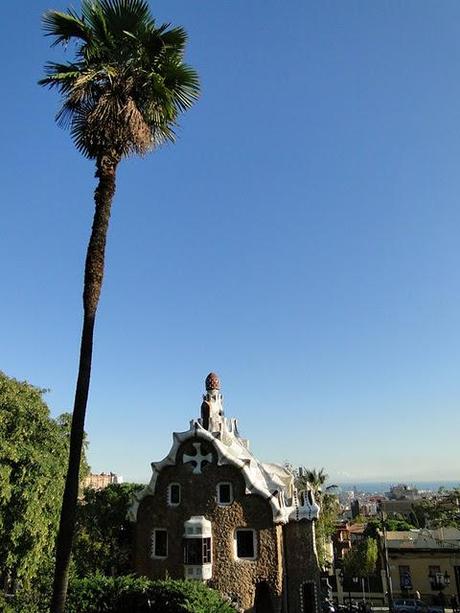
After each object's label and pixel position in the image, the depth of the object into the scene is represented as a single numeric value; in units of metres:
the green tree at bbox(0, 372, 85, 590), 20.83
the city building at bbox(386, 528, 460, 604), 35.38
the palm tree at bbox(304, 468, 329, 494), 41.53
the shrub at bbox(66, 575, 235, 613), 18.58
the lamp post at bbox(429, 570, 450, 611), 28.86
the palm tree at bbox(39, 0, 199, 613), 11.66
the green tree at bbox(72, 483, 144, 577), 26.61
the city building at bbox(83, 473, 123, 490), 99.76
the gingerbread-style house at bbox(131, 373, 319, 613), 23.75
